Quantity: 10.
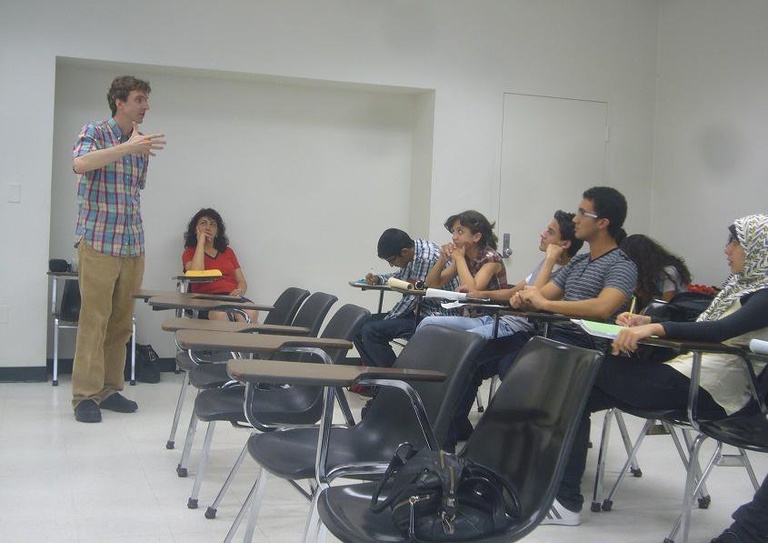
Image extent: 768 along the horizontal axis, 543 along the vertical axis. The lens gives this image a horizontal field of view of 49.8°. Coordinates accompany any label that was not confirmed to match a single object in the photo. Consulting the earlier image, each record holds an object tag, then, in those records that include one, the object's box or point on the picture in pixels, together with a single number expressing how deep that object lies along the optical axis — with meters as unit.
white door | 6.48
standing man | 4.32
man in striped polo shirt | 3.27
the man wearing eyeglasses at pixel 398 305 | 4.78
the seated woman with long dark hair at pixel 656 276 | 3.99
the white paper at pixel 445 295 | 3.62
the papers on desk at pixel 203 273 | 4.97
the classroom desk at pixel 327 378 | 1.86
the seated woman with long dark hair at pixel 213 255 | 5.85
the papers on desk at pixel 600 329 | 2.66
